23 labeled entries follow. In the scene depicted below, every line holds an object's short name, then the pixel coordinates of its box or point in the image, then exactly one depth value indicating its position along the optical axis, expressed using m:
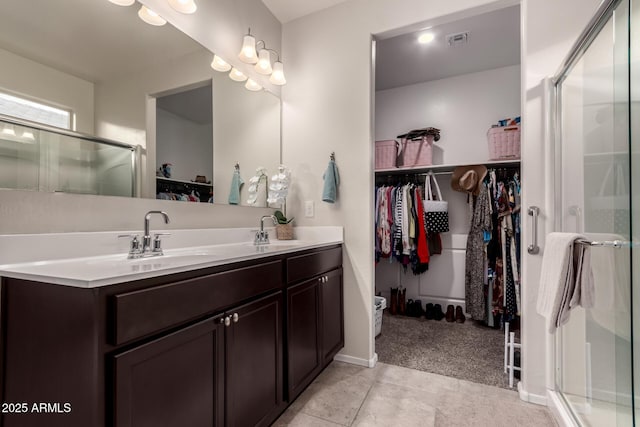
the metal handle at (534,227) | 1.73
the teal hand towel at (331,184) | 2.21
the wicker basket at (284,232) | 2.32
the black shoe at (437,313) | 3.21
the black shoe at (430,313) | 3.22
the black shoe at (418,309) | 3.29
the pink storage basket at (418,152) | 3.11
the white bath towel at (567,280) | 1.24
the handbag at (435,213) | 3.08
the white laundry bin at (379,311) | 2.65
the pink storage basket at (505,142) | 2.72
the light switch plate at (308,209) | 2.38
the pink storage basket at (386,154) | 3.20
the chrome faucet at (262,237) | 2.09
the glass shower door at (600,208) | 1.23
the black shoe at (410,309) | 3.31
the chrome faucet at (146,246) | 1.33
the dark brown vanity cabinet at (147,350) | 0.81
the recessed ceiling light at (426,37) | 2.60
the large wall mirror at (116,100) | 1.12
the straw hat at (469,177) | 2.95
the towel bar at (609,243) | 1.21
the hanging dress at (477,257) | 2.86
